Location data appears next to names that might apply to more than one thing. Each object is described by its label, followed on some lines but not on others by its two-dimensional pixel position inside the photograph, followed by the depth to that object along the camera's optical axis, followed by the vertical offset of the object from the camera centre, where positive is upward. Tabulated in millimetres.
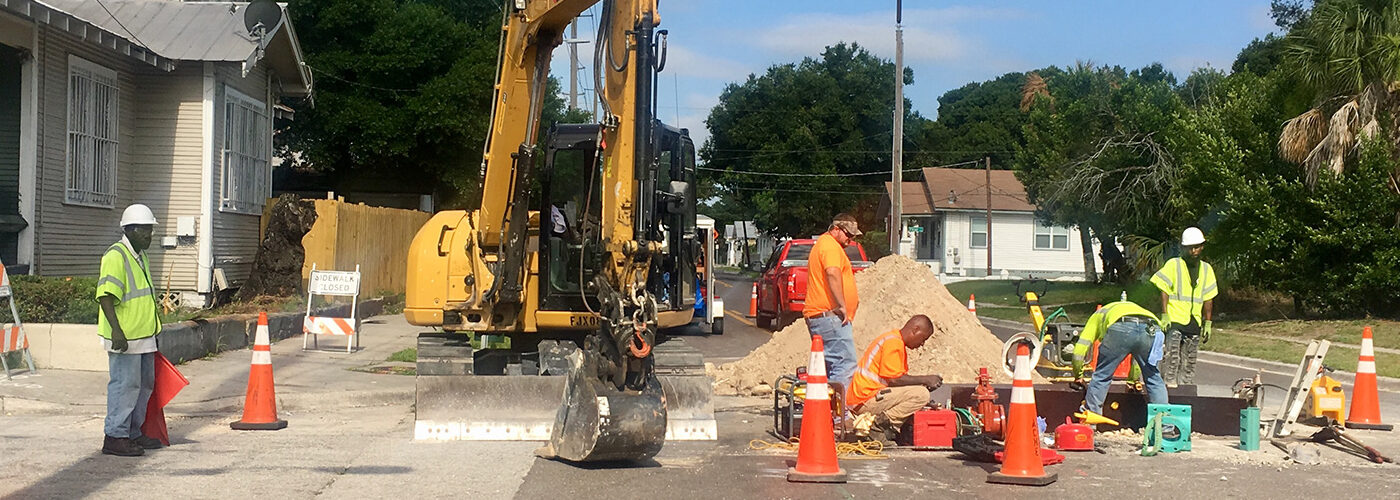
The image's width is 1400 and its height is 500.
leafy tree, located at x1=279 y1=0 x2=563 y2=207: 35562 +4217
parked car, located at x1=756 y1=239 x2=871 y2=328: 22922 -451
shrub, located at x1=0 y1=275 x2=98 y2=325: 14312 -571
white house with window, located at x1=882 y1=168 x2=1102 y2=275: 60188 +1049
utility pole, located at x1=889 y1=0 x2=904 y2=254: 36250 +2837
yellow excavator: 8914 -156
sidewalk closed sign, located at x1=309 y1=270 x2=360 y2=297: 18719 -443
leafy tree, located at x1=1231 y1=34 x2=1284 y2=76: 54438 +8796
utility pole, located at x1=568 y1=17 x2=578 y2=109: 41938 +5515
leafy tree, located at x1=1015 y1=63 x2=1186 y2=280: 36625 +2784
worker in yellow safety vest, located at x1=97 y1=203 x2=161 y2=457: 9367 -581
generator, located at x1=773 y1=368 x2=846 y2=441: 10148 -1158
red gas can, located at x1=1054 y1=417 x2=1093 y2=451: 10180 -1284
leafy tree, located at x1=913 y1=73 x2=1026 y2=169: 87250 +8497
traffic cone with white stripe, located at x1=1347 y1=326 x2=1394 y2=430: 12125 -1140
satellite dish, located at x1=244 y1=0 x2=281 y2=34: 21766 +3716
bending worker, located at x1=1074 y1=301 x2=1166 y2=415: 10438 -623
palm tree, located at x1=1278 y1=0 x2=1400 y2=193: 24562 +3353
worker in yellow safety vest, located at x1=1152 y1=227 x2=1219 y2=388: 13047 -405
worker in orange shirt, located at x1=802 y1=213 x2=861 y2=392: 10547 -356
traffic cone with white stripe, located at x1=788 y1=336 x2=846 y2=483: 8719 -1138
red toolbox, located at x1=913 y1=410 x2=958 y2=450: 10195 -1244
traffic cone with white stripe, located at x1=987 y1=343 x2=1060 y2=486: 8594 -1131
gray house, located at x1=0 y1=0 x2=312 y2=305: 17562 +1676
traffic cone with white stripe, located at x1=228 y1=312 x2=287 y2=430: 11000 -1135
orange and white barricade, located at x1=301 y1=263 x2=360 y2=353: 18661 -469
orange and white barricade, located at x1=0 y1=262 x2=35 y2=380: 12797 -832
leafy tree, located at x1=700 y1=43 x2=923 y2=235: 75188 +6182
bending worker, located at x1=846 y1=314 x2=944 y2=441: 10289 -936
